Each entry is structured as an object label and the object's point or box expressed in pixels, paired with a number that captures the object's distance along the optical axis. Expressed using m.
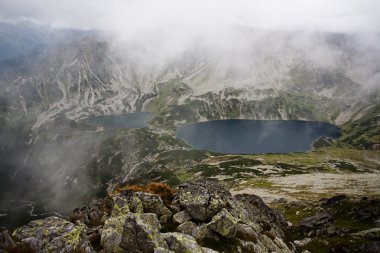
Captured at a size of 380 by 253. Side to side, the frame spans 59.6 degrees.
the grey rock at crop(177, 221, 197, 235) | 36.82
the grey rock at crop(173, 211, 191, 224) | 39.33
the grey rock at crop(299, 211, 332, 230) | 71.42
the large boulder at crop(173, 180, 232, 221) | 39.91
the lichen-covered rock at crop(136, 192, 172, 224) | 40.49
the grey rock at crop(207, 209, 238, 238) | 36.84
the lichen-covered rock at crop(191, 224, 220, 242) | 36.03
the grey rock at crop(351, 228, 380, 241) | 58.56
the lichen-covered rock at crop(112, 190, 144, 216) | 38.72
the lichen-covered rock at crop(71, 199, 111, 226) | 41.51
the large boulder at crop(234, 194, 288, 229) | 57.81
